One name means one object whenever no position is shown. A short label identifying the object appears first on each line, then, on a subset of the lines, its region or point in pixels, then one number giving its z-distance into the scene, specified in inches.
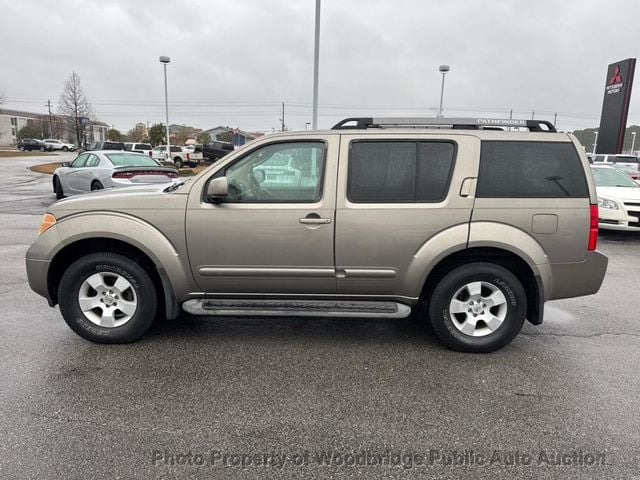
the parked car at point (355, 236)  142.3
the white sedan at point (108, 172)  423.4
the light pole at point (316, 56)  518.0
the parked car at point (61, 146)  2590.8
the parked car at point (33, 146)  2466.8
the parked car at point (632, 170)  693.3
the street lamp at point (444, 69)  831.7
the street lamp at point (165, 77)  987.9
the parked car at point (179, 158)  1291.8
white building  4205.7
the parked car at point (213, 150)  1297.5
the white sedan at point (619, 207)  345.4
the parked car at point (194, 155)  1308.6
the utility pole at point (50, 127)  3491.6
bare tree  2025.1
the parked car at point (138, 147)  1420.3
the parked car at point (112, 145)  1299.2
